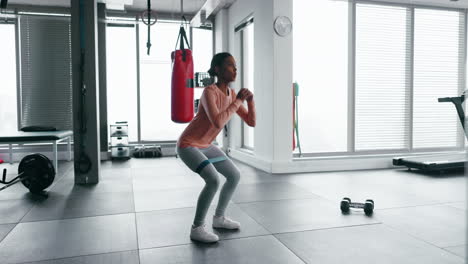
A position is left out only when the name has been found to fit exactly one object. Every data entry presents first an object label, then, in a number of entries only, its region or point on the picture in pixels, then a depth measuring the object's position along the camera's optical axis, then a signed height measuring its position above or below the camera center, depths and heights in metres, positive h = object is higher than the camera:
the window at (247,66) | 7.23 +0.93
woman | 2.50 -0.15
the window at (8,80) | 7.20 +0.67
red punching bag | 3.15 +0.28
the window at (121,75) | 7.73 +0.82
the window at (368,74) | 6.28 +0.68
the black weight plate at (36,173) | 4.23 -0.66
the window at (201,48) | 8.33 +1.46
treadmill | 5.41 -0.74
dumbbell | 3.34 -0.84
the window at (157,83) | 7.97 +0.66
